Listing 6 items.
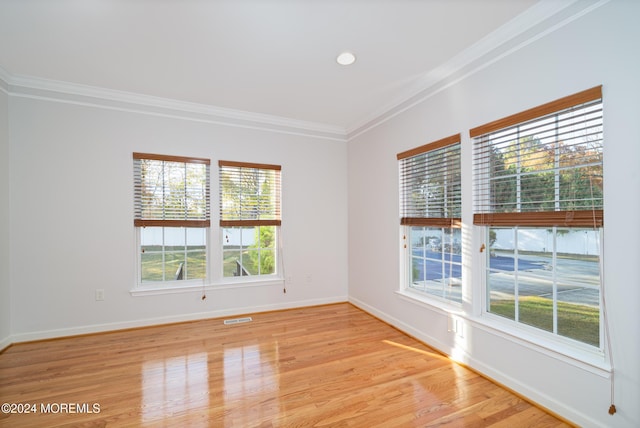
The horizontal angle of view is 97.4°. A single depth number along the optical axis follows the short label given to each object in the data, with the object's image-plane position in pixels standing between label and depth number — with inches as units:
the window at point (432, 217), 111.1
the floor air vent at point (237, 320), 146.0
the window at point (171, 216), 140.6
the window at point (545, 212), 72.0
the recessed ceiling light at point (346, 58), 101.7
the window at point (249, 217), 156.0
